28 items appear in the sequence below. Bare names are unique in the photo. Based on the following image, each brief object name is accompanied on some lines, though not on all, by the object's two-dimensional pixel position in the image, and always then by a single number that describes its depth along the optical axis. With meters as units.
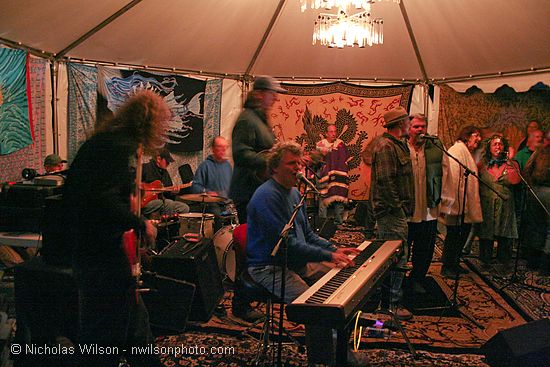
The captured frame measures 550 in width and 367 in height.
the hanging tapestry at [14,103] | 5.16
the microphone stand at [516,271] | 5.36
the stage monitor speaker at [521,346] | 2.91
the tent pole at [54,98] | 6.31
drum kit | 5.08
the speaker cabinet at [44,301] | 2.85
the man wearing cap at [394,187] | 4.24
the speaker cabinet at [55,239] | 2.57
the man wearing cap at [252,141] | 3.84
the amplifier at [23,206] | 3.89
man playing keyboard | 3.13
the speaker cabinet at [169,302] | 3.73
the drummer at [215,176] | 6.15
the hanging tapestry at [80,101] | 6.60
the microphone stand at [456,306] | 4.34
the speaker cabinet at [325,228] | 5.95
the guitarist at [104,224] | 2.34
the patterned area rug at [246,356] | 3.47
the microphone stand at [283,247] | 2.65
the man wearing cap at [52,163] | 5.38
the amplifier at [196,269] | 4.00
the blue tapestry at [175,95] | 7.08
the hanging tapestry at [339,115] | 8.62
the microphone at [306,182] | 2.86
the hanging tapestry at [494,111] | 7.29
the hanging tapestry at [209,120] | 7.95
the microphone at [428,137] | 4.27
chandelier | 5.09
